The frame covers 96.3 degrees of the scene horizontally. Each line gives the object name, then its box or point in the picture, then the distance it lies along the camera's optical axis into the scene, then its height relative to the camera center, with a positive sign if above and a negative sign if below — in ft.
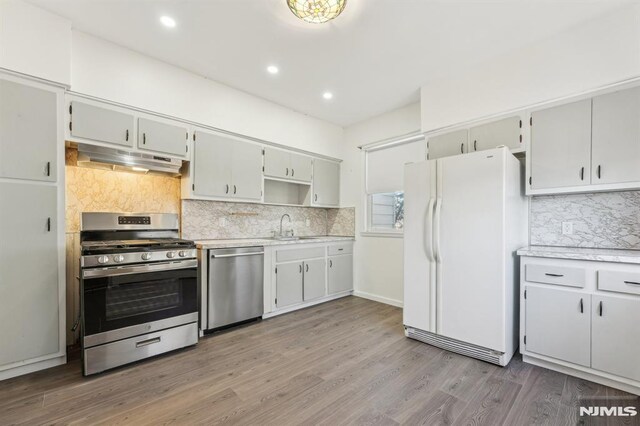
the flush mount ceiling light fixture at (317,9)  6.72 +4.85
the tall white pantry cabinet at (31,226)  7.14 -0.40
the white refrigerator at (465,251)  7.98 -1.20
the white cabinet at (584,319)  6.63 -2.73
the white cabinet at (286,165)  13.11 +2.23
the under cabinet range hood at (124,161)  8.70 +1.64
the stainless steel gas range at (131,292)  7.38 -2.30
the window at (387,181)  13.64 +1.53
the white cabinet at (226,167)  10.85 +1.77
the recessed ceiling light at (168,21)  7.84 +5.28
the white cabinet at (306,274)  11.88 -2.89
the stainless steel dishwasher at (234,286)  10.07 -2.77
